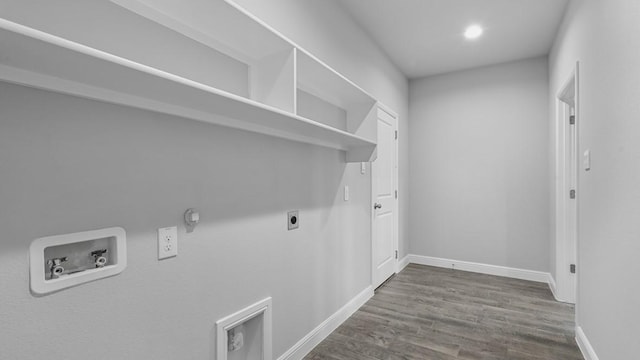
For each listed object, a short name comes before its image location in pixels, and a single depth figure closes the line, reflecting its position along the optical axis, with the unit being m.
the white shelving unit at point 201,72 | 0.73
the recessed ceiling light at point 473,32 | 2.98
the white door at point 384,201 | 3.22
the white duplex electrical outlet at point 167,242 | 1.19
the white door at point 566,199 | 2.88
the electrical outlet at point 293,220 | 1.92
